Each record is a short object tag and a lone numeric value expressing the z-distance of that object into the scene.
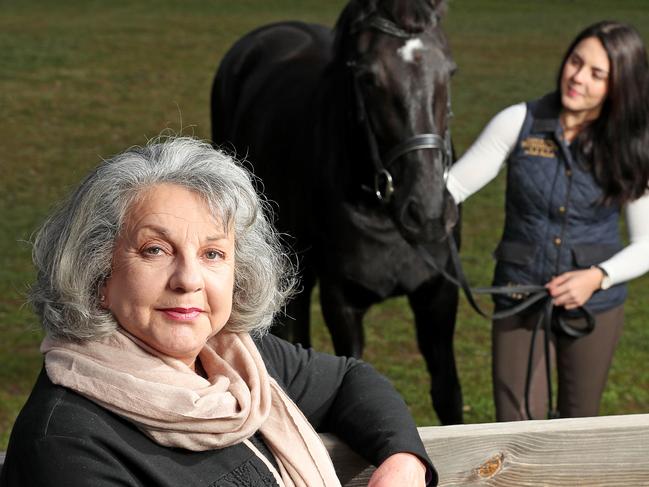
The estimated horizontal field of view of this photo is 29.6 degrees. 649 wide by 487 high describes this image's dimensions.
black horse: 4.47
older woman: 2.26
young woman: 4.12
